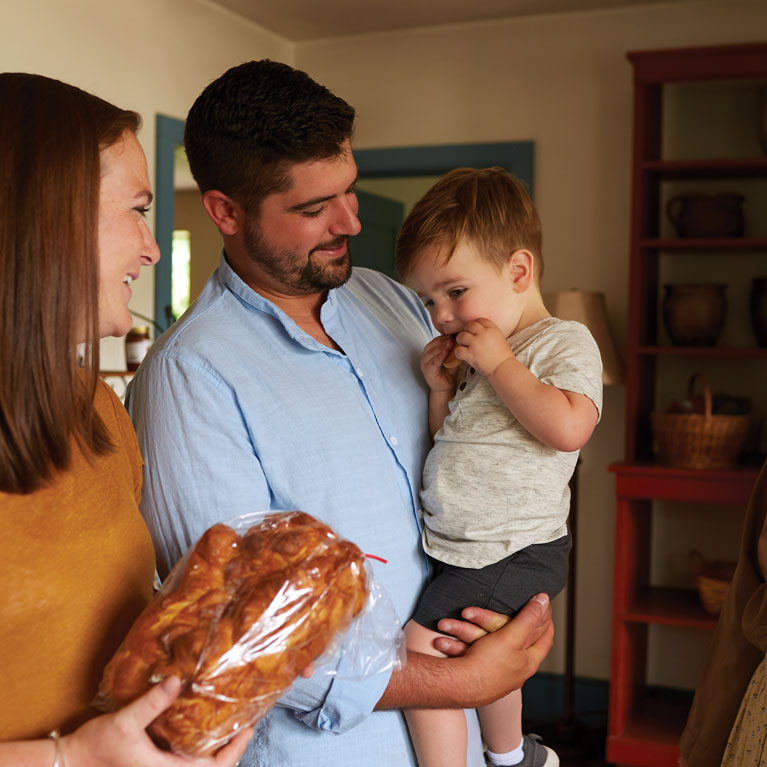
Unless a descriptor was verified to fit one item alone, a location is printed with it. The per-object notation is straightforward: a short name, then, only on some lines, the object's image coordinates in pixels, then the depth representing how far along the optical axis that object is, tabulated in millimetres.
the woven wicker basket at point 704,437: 3422
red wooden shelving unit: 3467
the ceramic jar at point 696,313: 3590
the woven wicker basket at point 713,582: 3508
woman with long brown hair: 935
